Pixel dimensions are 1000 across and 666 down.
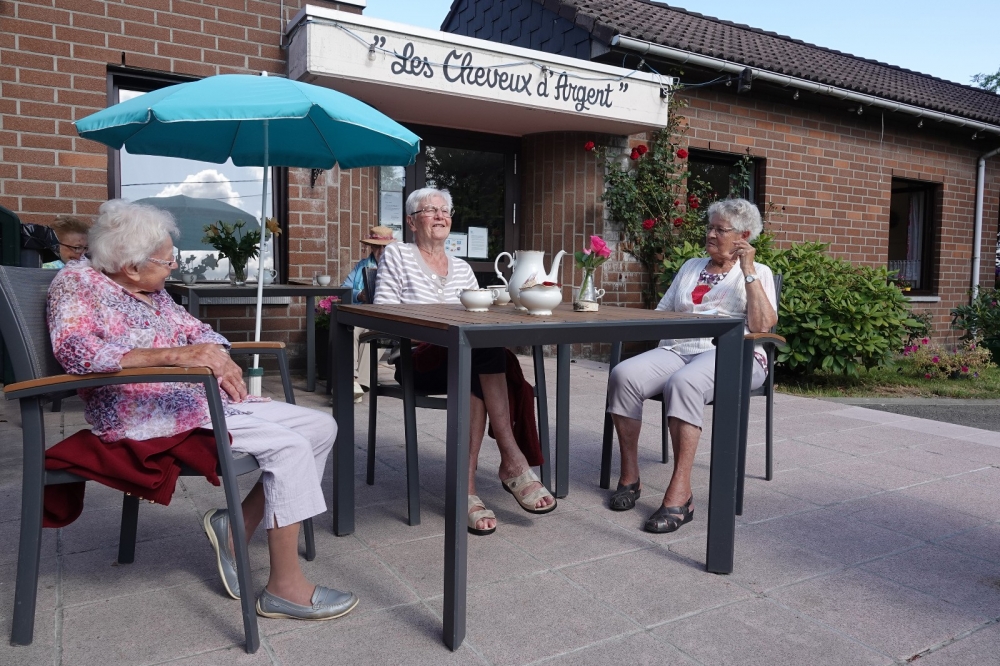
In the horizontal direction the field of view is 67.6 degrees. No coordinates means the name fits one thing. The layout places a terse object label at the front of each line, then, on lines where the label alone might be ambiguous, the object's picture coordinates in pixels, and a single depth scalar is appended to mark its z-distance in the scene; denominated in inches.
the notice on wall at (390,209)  280.8
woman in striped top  108.1
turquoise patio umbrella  99.7
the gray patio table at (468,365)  72.6
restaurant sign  215.6
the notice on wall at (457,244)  295.6
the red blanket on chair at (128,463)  70.7
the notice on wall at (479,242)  300.2
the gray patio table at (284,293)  183.3
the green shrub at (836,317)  243.8
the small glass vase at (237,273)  204.2
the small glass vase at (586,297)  105.3
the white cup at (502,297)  110.8
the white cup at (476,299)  93.7
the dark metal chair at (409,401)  104.9
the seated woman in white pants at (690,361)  105.0
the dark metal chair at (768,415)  114.1
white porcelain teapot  99.5
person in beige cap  200.7
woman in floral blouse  72.9
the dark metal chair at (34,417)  68.3
